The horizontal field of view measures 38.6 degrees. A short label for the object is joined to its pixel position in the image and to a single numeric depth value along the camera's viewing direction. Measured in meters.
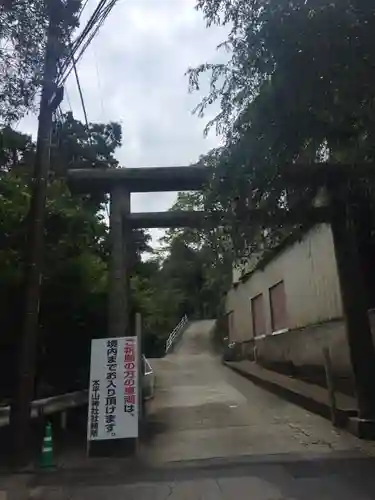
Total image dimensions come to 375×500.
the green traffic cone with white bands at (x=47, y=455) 7.23
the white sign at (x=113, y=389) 7.78
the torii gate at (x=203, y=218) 7.66
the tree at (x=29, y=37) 6.76
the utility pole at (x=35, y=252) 7.31
